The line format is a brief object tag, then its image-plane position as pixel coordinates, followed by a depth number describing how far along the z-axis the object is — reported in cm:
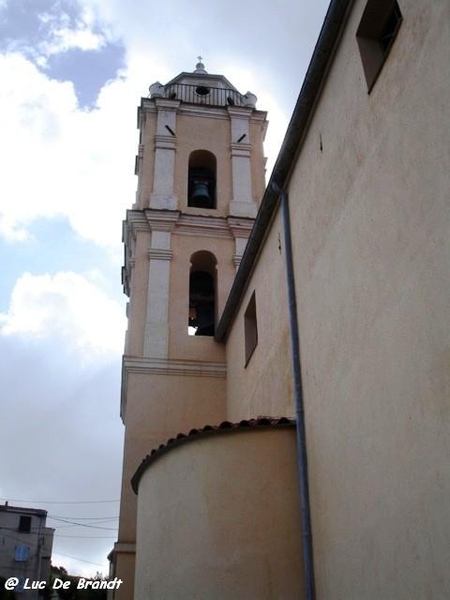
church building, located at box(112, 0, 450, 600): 455
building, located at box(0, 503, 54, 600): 2955
